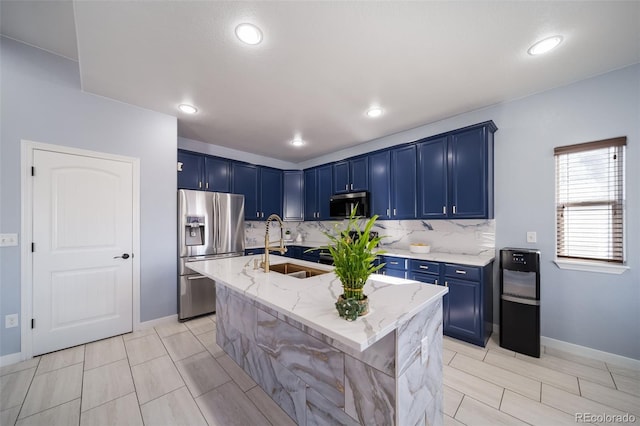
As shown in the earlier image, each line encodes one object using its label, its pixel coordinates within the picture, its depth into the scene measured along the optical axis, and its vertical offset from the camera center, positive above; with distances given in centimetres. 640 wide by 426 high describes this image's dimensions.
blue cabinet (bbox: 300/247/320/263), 439 -83
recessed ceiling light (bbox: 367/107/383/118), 290 +125
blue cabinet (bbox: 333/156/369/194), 393 +64
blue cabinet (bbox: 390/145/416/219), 333 +42
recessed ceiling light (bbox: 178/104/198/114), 282 +126
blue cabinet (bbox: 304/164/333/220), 456 +41
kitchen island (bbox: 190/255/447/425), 111 -80
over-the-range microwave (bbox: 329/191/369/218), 385 +14
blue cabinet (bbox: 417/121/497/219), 272 +46
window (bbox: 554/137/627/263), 221 +10
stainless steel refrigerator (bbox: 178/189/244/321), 317 -38
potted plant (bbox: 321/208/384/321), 112 -26
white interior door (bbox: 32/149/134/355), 236 -39
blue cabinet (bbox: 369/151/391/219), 362 +45
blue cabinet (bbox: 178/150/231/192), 361 +64
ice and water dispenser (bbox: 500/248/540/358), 233 -90
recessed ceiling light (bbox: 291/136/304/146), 394 +122
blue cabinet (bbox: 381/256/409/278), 306 -72
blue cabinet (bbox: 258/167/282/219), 463 +41
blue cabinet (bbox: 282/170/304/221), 500 +38
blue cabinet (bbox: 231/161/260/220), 423 +50
